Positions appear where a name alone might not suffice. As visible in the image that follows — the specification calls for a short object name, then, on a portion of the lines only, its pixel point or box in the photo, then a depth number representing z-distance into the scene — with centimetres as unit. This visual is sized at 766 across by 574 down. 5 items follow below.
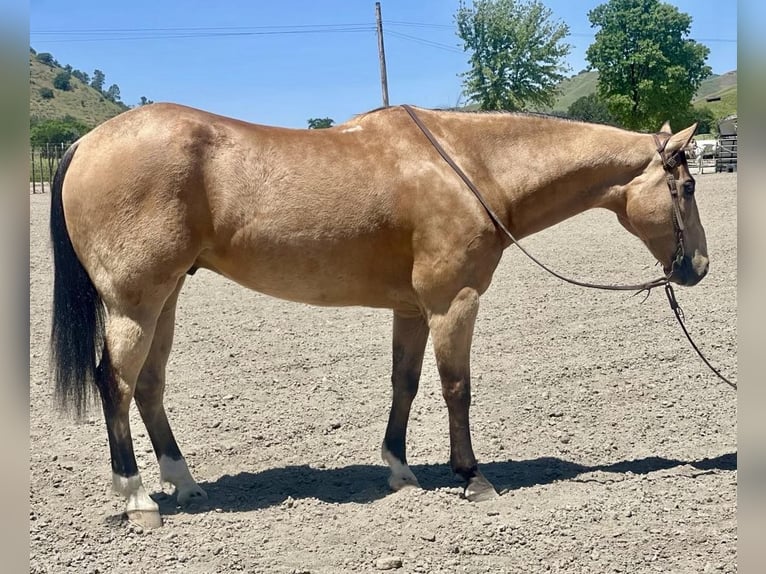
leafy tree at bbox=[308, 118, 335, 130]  3721
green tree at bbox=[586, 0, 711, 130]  4528
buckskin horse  368
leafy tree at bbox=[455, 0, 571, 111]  4269
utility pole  2859
